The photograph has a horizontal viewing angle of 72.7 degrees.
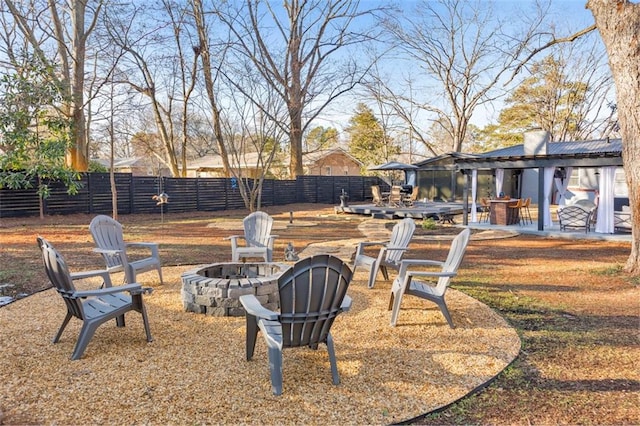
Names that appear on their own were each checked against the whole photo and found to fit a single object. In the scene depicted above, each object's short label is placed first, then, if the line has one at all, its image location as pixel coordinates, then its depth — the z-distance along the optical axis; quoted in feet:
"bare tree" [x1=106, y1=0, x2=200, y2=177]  46.21
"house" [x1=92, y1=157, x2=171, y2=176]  111.75
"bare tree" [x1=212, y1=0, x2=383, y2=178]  43.11
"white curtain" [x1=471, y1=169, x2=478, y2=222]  42.35
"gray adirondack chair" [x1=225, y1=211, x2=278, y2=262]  19.68
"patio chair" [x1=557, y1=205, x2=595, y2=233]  34.19
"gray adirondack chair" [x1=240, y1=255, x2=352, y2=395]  8.88
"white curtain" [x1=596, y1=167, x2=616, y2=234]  33.47
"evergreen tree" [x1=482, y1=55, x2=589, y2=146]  79.71
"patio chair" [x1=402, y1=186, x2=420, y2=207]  55.42
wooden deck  47.37
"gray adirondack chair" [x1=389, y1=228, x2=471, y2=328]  12.73
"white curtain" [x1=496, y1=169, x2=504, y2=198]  42.93
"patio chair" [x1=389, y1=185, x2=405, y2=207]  55.93
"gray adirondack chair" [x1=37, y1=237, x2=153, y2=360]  10.26
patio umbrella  64.10
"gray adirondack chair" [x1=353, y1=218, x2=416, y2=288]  17.17
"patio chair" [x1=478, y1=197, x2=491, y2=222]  45.04
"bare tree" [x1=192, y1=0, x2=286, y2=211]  37.88
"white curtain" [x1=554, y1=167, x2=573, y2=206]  40.49
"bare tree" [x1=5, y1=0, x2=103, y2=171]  43.96
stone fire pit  13.43
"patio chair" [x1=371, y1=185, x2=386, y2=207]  57.16
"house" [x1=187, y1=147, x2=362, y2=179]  93.25
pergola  33.09
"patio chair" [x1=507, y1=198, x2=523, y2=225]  39.93
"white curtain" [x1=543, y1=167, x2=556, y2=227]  36.09
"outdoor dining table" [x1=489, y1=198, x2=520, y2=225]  39.81
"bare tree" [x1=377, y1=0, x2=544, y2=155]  72.18
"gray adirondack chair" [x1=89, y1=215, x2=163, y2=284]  15.67
